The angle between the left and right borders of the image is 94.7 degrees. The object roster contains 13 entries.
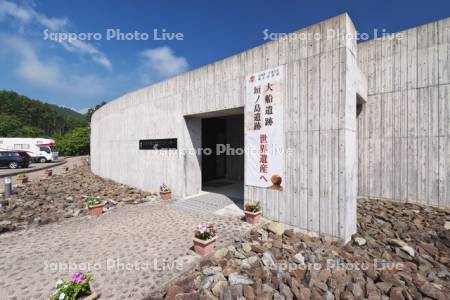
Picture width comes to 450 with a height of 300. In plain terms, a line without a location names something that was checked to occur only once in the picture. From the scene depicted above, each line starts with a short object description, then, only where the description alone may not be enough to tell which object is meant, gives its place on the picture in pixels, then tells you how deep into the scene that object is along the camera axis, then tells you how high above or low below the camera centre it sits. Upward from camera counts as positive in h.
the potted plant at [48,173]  15.58 -1.79
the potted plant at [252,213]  5.64 -1.76
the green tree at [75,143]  41.28 +1.28
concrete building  4.69 +0.91
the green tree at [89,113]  62.68 +11.36
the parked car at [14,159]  19.37 -0.89
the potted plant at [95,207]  6.85 -1.94
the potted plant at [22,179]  12.75 -1.80
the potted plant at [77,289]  2.68 -1.88
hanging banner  5.55 +0.54
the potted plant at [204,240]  4.11 -1.83
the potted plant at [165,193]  8.42 -1.79
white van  25.06 +0.34
